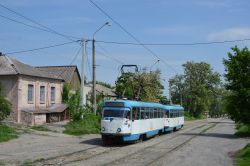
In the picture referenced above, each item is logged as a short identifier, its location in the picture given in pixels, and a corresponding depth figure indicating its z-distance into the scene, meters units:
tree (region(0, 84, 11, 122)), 34.84
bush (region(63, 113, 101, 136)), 36.56
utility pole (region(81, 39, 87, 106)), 37.81
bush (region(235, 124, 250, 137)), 40.47
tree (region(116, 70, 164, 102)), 60.10
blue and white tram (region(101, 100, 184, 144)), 27.56
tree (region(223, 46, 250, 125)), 37.34
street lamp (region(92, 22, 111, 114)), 37.75
